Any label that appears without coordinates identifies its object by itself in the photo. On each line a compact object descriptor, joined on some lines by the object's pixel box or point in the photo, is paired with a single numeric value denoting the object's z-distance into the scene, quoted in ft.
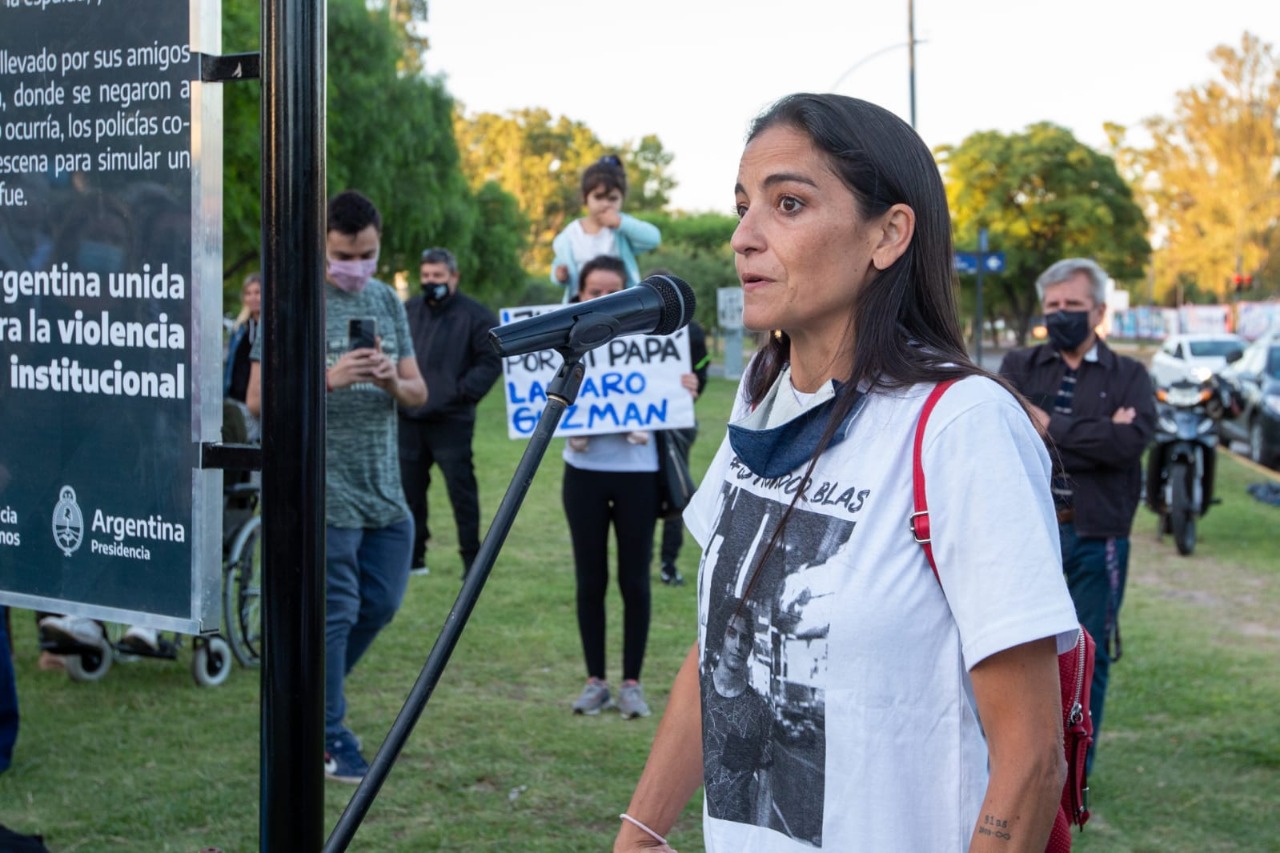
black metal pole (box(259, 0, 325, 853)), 7.75
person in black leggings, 19.61
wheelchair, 21.43
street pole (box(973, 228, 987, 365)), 68.80
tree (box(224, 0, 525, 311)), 91.30
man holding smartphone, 16.40
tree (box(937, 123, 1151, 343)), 198.49
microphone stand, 6.26
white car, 89.81
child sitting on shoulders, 24.18
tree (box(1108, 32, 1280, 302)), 235.40
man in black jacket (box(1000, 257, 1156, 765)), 17.29
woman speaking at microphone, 5.41
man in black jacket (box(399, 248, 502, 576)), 29.55
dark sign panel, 8.13
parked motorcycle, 34.68
